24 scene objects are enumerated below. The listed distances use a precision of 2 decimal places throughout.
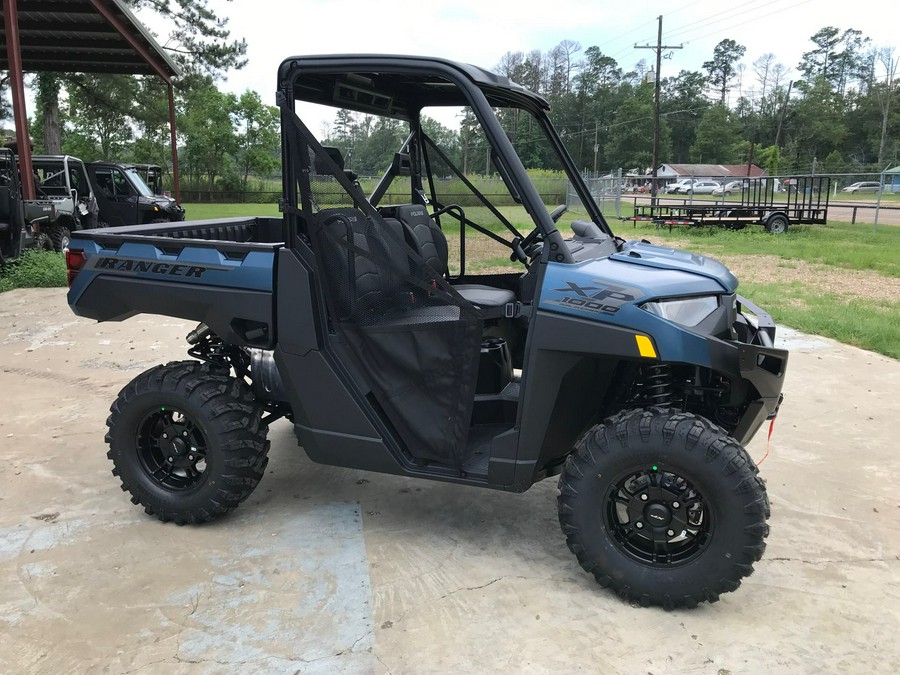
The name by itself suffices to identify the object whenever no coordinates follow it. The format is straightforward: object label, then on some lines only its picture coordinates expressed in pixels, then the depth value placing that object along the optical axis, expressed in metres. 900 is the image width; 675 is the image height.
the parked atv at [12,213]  10.95
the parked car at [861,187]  46.91
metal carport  11.67
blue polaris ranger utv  2.78
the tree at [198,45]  27.91
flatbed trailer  20.53
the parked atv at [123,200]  16.44
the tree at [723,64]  94.50
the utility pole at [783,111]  69.44
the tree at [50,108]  24.64
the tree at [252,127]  40.09
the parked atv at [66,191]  14.35
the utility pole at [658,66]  36.94
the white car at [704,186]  43.75
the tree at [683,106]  84.69
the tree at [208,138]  41.06
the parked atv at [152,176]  19.09
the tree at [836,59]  81.31
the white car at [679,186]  49.02
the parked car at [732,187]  27.17
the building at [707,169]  70.30
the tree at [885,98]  58.75
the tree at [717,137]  75.94
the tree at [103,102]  26.39
